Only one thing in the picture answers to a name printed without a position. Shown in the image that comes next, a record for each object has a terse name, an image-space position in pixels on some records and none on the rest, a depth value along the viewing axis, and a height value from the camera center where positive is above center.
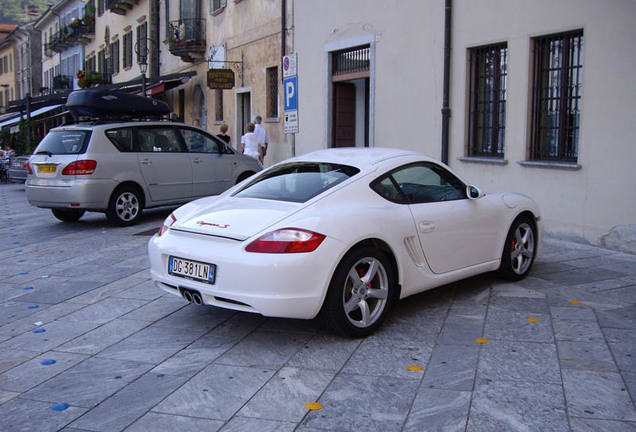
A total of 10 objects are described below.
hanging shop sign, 20.39 +2.23
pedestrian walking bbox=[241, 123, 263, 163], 16.92 +0.22
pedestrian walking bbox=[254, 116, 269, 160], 17.44 +0.51
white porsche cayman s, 4.77 -0.66
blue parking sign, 10.86 +0.97
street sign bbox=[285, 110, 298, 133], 10.91 +0.51
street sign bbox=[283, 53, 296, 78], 10.91 +1.41
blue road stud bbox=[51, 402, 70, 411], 3.92 -1.48
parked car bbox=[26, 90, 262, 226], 10.91 -0.25
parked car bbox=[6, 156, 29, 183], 20.41 -0.56
